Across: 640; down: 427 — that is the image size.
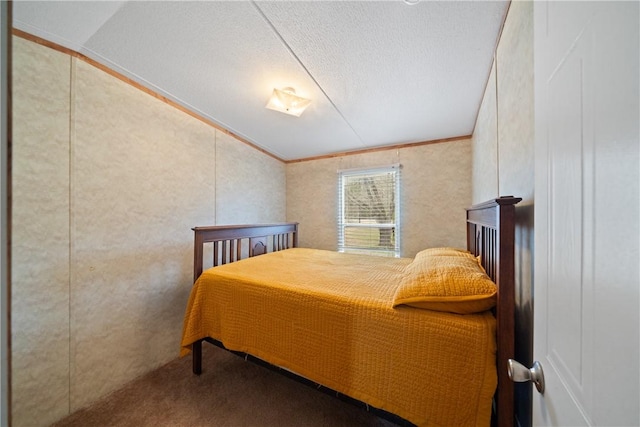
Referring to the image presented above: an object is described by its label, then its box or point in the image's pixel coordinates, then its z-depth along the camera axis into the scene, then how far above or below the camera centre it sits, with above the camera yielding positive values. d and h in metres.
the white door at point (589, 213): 0.29 +0.00
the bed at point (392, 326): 0.88 -0.58
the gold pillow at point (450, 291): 0.94 -0.36
